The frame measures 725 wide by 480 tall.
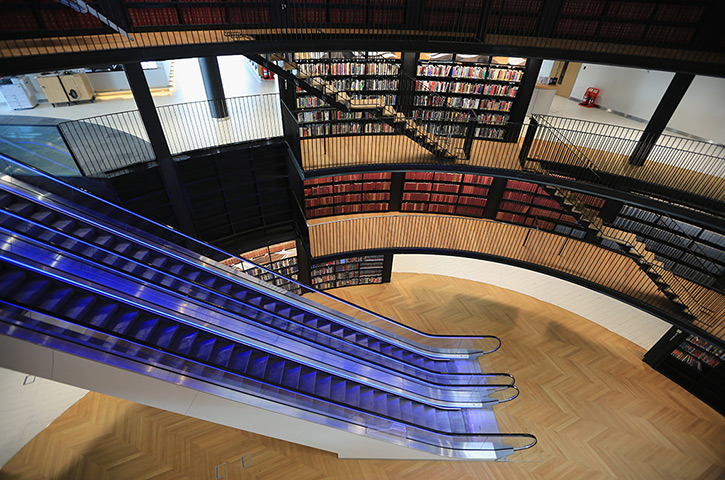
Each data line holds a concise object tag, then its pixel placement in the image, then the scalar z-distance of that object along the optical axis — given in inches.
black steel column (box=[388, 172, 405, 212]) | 373.7
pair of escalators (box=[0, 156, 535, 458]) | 171.9
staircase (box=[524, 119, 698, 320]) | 283.4
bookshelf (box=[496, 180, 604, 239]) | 359.3
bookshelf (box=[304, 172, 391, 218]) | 371.9
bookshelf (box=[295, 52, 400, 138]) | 316.2
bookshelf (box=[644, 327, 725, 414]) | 308.7
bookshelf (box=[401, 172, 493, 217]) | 377.4
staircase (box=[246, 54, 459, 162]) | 262.4
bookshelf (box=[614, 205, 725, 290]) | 296.0
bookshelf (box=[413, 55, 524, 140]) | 323.9
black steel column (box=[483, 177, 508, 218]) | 367.5
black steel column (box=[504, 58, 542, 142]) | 313.0
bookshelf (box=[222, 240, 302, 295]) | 370.9
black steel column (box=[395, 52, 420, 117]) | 315.6
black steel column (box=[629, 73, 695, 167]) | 272.1
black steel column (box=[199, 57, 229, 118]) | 318.3
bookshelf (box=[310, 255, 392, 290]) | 398.9
